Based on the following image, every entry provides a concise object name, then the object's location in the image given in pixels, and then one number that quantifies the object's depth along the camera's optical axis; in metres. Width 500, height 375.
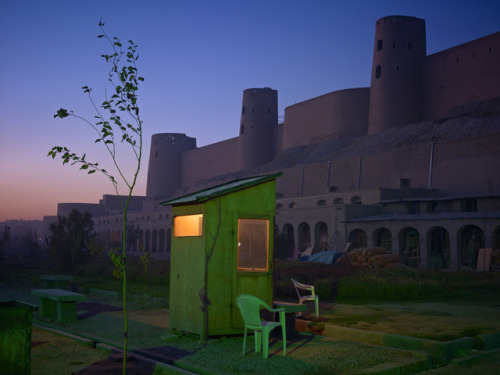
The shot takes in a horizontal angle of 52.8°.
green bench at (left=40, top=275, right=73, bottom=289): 13.77
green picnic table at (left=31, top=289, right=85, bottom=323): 9.83
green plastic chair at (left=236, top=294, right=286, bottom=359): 6.90
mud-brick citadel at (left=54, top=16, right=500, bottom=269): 31.70
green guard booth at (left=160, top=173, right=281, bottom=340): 7.67
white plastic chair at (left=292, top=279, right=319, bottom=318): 9.70
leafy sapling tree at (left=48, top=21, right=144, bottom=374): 5.82
